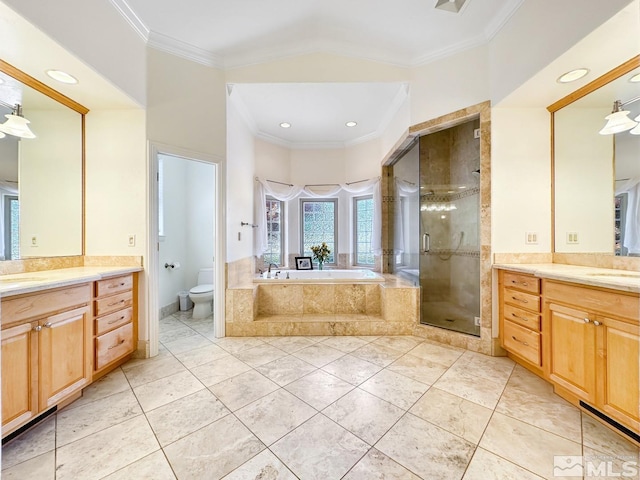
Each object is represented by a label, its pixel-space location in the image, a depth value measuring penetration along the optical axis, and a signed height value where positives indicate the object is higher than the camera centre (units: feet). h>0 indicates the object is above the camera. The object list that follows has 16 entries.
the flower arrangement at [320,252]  14.10 -0.72
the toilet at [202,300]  11.10 -2.67
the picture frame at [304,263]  13.97 -1.30
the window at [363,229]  14.34 +0.62
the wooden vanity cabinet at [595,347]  4.23 -2.07
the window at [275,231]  14.33 +0.52
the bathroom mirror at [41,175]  5.88 +1.70
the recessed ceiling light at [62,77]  5.87 +3.92
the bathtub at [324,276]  10.20 -1.63
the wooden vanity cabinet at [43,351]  4.24 -2.12
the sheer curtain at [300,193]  12.48 +2.52
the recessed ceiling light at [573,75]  5.90 +3.97
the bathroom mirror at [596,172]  5.76 +1.76
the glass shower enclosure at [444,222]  9.21 +0.73
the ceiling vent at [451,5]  6.56 +6.22
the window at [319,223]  15.01 +1.01
